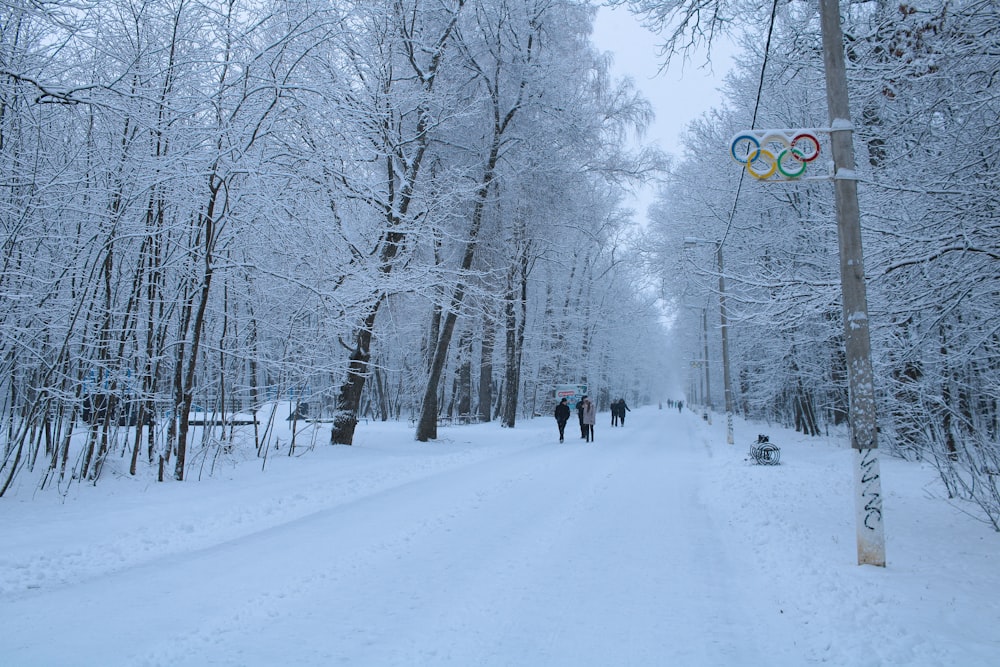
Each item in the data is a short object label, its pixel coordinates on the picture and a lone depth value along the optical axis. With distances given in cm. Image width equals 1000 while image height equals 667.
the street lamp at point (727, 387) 2237
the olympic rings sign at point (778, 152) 588
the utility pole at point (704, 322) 3772
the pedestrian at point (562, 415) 2231
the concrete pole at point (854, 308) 559
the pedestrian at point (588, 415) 2261
